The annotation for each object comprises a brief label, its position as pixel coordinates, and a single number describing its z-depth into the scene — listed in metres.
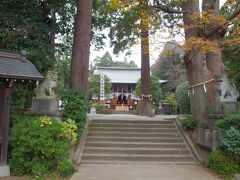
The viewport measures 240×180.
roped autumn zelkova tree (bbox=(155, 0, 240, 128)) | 10.31
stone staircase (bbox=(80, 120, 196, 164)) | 9.95
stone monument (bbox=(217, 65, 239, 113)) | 9.41
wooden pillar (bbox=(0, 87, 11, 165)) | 7.96
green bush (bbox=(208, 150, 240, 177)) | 7.98
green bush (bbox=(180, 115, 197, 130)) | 11.43
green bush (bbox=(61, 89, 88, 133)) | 10.14
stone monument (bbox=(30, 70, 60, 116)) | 9.31
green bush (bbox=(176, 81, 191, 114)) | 19.73
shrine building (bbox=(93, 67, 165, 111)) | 33.38
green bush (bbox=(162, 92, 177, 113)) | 25.81
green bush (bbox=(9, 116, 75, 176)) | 7.57
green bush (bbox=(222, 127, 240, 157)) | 7.79
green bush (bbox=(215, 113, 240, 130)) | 8.26
